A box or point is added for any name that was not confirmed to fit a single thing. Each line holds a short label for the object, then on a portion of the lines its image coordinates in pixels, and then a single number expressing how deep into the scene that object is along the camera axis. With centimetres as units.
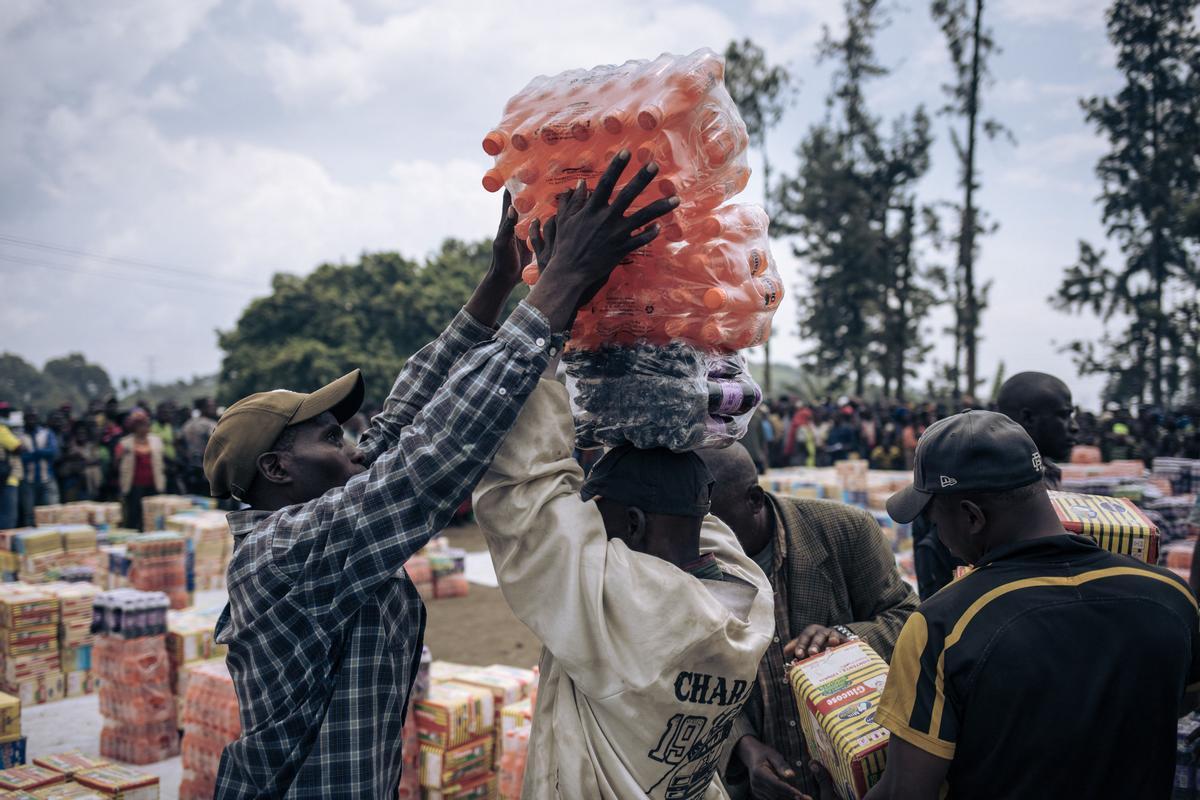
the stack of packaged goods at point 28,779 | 385
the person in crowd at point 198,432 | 1320
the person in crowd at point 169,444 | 1452
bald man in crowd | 406
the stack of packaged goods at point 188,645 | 613
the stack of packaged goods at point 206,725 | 469
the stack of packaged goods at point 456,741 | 471
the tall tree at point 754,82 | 2914
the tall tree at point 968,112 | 2156
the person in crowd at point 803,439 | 1897
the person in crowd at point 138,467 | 1198
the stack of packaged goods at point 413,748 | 473
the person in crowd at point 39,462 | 1206
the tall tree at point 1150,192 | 2552
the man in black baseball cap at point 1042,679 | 181
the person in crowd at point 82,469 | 1360
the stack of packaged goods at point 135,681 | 589
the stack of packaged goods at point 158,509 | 1185
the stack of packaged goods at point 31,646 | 671
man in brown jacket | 277
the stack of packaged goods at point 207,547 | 1009
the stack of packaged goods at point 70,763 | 411
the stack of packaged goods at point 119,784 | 395
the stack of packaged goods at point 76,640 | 702
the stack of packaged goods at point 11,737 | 466
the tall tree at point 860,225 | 2891
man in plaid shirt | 177
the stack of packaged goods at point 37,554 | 904
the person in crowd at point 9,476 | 1092
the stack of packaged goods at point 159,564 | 862
